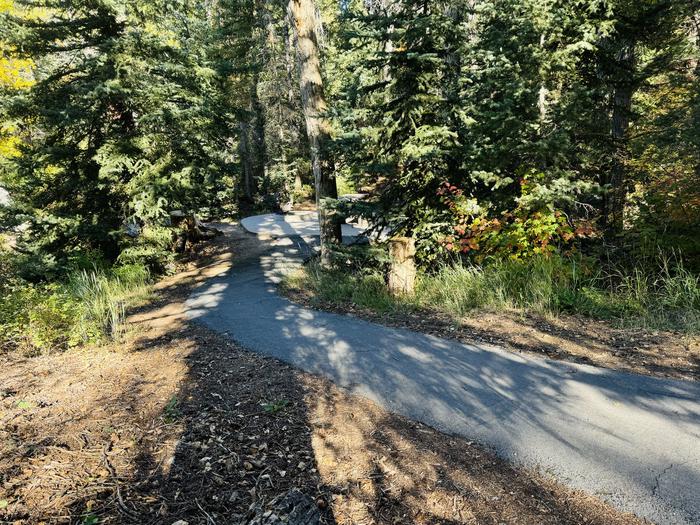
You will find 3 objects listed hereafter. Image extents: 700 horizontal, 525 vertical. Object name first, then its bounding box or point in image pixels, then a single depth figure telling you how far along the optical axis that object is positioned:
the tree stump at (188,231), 16.00
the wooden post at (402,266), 7.41
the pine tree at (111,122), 10.65
